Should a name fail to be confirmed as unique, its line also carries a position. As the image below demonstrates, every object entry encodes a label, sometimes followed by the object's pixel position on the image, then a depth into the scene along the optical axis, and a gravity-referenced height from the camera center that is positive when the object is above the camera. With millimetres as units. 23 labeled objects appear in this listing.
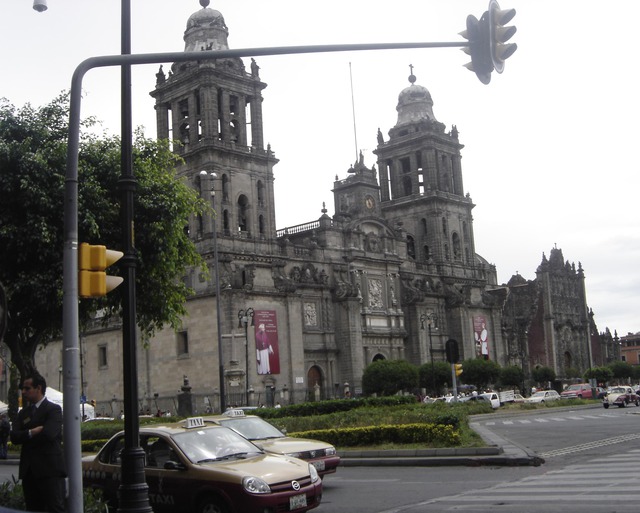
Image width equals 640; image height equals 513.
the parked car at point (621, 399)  46731 -1094
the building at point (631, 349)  141938 +4799
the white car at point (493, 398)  50703 -689
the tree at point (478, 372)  66438 +1187
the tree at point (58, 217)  22734 +5208
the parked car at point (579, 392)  60316 -734
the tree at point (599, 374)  80438 +553
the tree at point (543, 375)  81812 +819
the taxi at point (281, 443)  15672 -794
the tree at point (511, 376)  69938 +746
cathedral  55875 +9399
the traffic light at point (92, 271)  10719 +1728
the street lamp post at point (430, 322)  63738 +5492
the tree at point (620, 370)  87919 +883
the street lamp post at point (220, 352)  34134 +2064
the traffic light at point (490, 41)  11117 +4401
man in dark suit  10055 -429
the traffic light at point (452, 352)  32281 +1379
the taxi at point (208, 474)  11477 -969
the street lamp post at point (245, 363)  47531 +2371
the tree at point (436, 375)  64688 +1106
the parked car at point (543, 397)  54972 -874
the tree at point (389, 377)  59625 +1074
